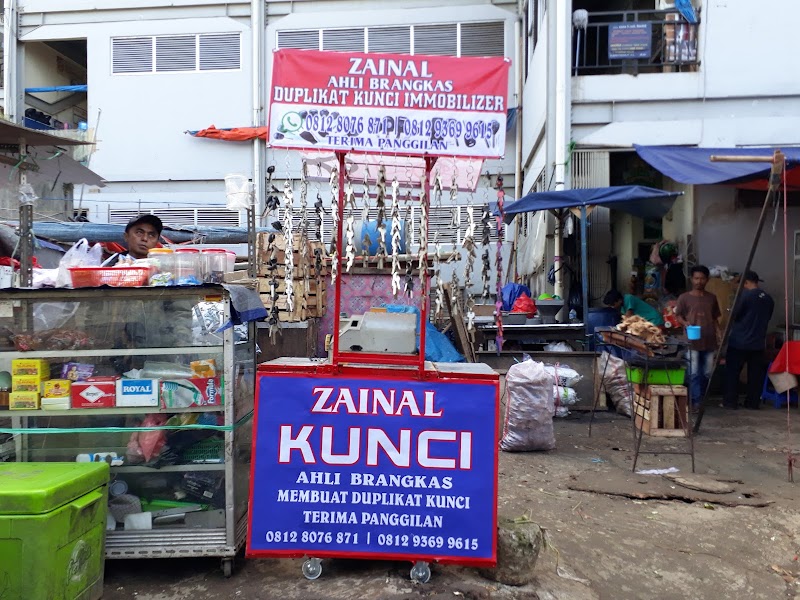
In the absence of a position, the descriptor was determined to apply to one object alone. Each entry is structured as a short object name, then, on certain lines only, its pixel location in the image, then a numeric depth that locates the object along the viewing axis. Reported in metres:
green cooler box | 2.78
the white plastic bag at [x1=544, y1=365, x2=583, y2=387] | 7.64
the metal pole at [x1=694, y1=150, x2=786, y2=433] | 5.48
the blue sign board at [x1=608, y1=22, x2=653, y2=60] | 9.86
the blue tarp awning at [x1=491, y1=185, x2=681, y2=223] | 8.48
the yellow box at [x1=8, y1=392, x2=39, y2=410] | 3.61
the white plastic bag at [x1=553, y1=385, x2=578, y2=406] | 7.68
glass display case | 3.62
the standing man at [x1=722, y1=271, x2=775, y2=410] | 8.32
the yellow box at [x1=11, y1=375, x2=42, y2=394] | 3.61
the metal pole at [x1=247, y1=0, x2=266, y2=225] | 15.49
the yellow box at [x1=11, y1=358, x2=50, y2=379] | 3.62
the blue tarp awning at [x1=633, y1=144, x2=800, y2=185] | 7.12
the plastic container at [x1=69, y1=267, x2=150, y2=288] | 3.69
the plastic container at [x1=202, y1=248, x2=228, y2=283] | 3.90
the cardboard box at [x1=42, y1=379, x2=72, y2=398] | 3.63
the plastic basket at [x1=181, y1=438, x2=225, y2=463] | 3.81
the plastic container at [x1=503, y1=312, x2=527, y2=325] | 8.69
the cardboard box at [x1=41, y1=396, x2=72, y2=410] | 3.62
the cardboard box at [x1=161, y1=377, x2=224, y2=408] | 3.70
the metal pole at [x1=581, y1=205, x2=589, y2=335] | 8.81
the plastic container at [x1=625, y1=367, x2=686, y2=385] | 7.03
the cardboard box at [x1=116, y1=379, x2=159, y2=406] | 3.66
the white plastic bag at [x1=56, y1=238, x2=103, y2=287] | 3.79
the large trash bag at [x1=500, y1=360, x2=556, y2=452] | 6.20
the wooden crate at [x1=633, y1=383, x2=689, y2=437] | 7.04
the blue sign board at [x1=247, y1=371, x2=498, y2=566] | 3.38
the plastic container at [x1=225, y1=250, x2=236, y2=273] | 4.37
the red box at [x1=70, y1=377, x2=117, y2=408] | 3.66
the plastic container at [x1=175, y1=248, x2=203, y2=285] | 3.80
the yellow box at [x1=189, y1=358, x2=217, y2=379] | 3.70
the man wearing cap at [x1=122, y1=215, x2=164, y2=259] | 4.98
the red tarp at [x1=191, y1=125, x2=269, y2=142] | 15.38
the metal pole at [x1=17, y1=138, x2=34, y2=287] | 3.79
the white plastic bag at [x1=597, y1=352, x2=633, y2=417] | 7.97
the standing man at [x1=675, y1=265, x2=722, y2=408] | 8.32
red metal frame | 3.49
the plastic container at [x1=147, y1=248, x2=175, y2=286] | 3.71
